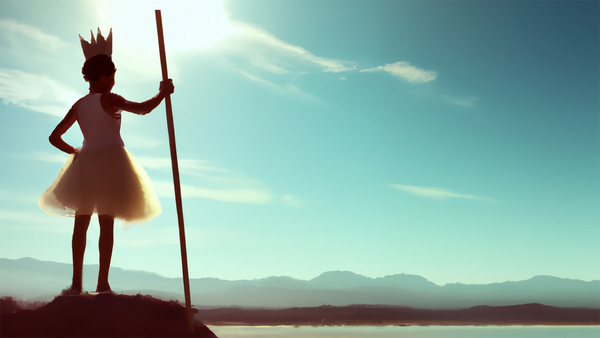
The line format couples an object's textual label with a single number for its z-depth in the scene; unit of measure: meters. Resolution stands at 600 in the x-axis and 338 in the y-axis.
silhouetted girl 5.18
